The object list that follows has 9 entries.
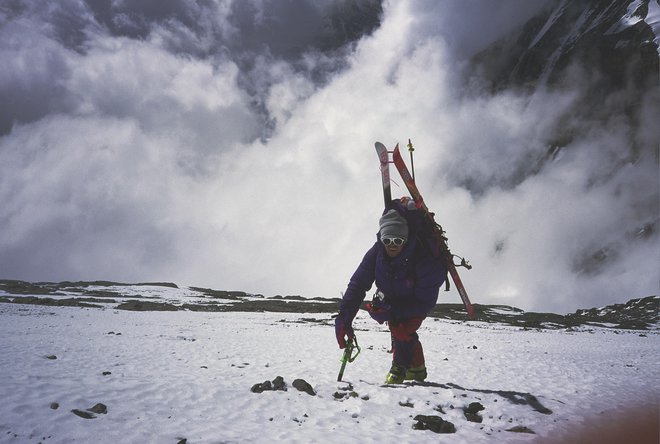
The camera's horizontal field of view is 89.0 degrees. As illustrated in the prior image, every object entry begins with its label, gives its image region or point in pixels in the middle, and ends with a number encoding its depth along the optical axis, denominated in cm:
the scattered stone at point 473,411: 455
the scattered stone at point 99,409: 458
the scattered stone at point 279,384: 604
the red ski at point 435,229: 535
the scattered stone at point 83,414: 440
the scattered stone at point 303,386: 586
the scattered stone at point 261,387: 600
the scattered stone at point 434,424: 415
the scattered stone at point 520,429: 412
